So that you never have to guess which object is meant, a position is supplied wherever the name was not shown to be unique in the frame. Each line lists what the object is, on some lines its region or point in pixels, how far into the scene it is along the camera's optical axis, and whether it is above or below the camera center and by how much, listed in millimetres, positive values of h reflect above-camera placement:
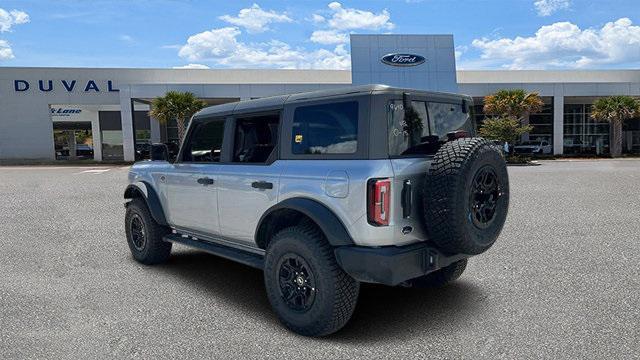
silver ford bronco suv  3361 -401
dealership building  33438 +4101
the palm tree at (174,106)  30500 +2762
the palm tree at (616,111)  33562 +1762
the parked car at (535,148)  37219 -846
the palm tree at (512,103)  32219 +2477
